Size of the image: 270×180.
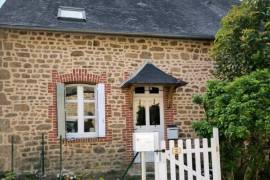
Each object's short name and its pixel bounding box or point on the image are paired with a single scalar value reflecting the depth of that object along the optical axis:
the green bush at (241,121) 6.31
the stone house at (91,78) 9.50
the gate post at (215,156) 6.00
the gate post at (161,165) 5.68
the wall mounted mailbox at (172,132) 10.46
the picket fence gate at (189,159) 5.75
